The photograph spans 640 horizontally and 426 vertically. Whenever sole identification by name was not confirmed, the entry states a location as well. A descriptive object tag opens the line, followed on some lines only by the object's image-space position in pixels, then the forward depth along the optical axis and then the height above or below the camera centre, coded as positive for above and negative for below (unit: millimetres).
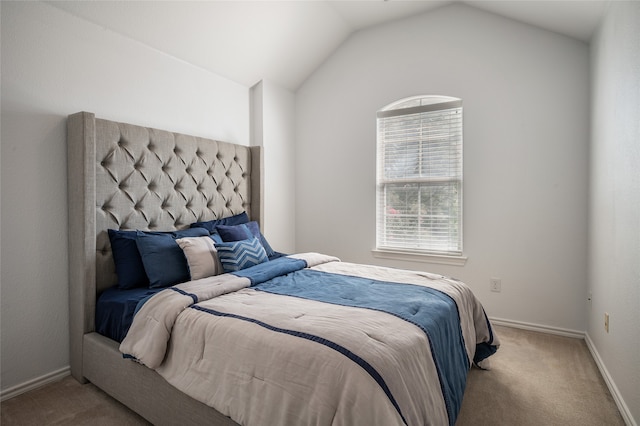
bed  1224 -484
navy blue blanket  1534 -469
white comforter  1147 -562
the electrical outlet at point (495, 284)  3133 -672
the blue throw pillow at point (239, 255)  2426 -326
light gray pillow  2307 -320
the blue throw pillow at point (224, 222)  2938 -119
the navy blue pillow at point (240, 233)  2783 -201
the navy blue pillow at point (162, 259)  2239 -330
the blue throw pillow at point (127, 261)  2250 -336
